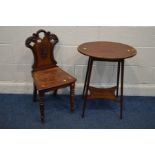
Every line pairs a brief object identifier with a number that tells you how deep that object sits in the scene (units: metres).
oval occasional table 2.33
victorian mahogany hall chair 2.49
